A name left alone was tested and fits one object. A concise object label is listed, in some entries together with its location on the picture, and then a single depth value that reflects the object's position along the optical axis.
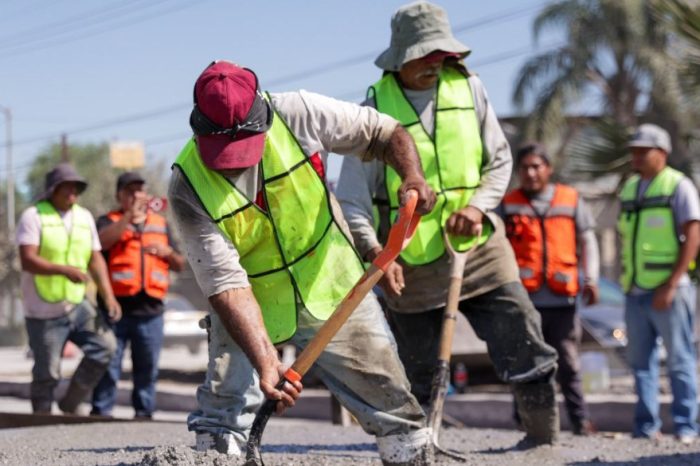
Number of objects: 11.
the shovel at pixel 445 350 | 10.98
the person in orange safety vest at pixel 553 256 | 15.63
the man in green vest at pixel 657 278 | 14.73
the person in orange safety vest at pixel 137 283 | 17.28
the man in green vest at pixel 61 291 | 16.63
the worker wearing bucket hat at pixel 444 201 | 11.29
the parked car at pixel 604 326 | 24.12
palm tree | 58.53
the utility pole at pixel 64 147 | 64.46
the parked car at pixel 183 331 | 51.82
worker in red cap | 8.48
